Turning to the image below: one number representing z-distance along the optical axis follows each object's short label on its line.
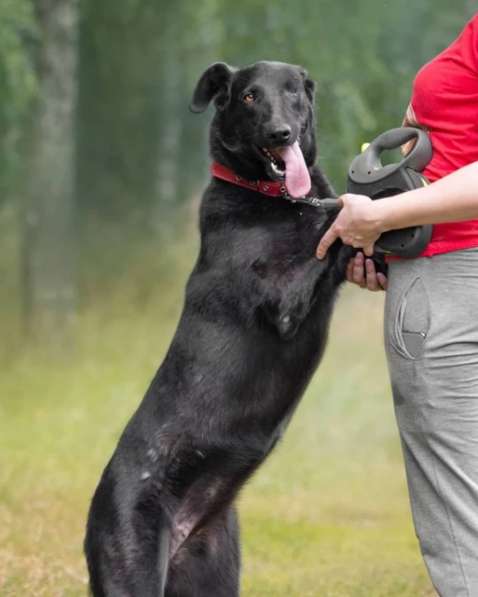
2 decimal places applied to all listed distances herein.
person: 6.08
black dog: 7.18
